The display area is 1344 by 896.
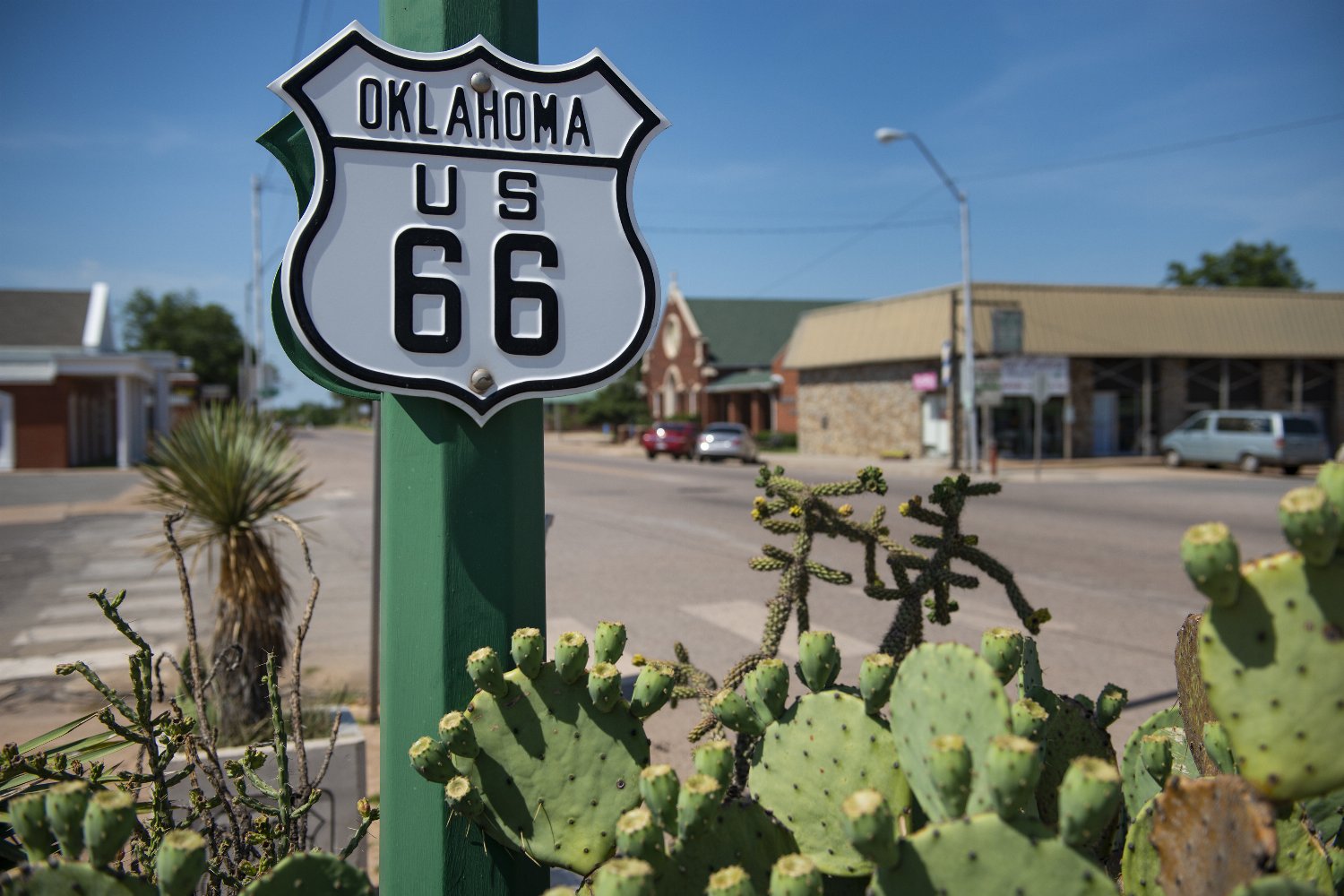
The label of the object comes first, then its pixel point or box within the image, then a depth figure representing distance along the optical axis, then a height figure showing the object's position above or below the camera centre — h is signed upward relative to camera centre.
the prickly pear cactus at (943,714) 1.32 -0.40
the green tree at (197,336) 78.25 +6.98
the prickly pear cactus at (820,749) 1.60 -0.52
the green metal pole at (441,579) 1.97 -0.30
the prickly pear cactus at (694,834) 1.38 -0.60
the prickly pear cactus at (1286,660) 1.21 -0.28
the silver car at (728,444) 33.75 -0.57
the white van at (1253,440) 27.27 -0.30
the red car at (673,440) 36.22 -0.46
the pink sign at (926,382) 35.00 +1.62
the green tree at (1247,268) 66.38 +10.58
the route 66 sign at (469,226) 1.96 +0.40
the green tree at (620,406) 61.66 +1.28
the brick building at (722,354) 54.38 +4.04
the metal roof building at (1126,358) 34.50 +2.50
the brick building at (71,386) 32.81 +1.34
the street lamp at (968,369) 27.47 +1.62
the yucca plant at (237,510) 6.06 -0.52
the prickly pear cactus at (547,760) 1.73 -0.57
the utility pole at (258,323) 32.75 +5.61
